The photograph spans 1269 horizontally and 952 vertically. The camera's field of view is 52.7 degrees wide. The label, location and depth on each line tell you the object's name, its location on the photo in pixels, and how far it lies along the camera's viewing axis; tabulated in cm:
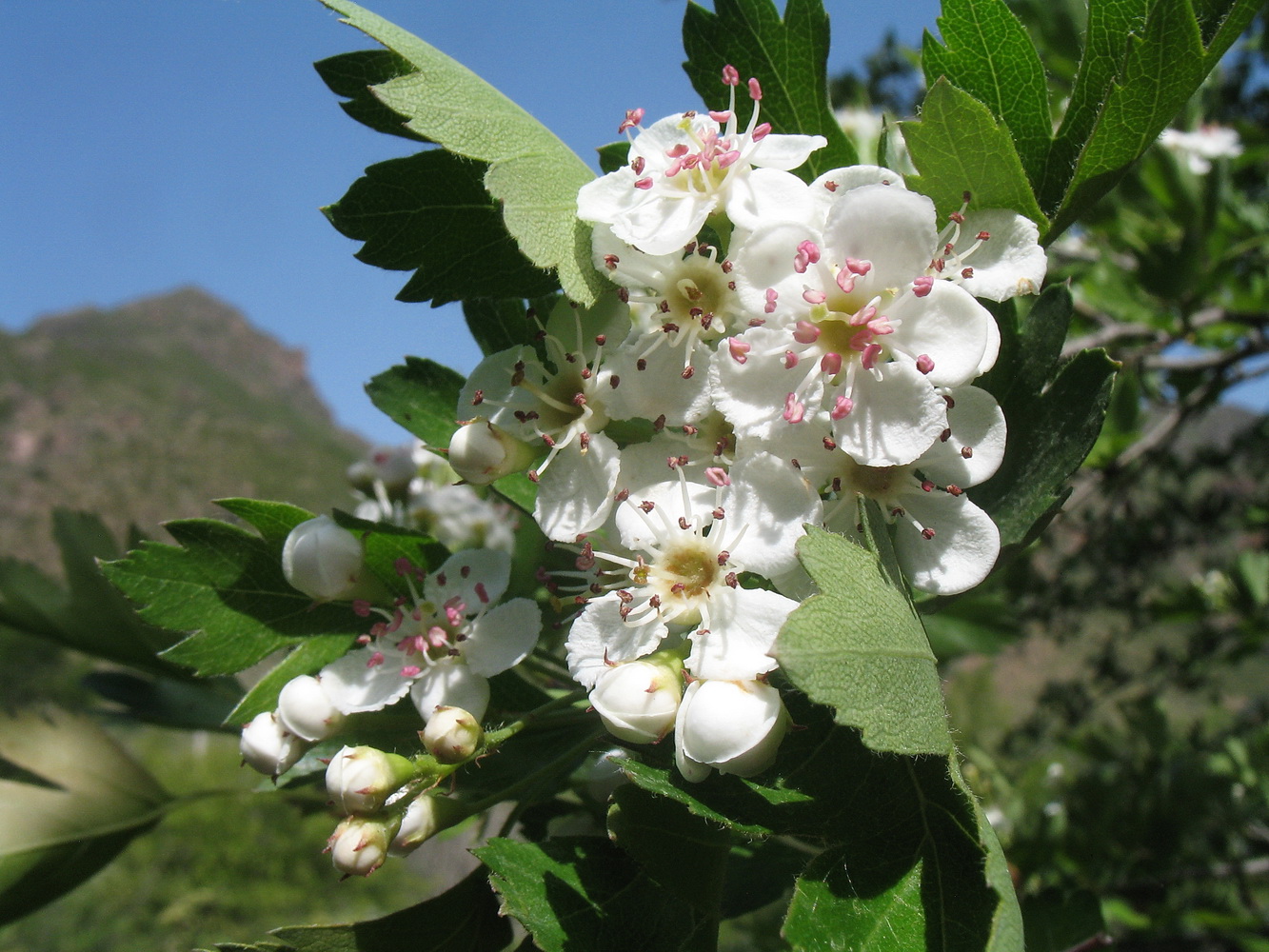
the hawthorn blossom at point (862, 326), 7
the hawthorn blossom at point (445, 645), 8
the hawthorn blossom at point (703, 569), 7
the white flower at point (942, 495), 8
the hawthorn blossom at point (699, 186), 8
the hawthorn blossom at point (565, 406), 8
